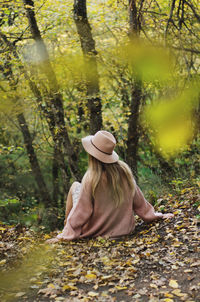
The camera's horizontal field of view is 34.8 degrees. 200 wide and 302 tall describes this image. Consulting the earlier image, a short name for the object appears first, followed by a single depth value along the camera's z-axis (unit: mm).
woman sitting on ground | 4117
